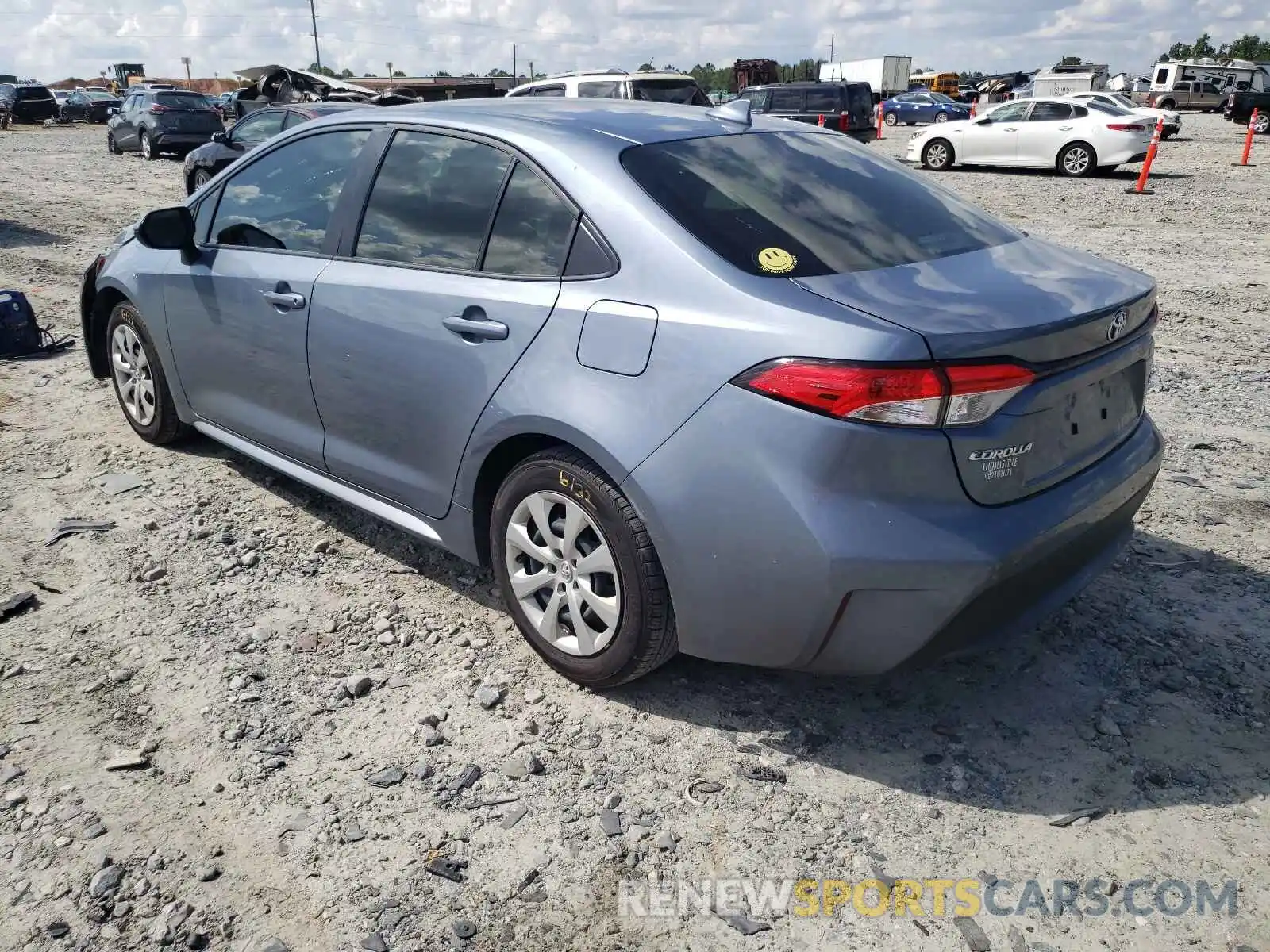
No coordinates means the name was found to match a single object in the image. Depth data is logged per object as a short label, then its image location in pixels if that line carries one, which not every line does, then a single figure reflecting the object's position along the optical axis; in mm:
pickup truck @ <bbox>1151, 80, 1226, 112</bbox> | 44281
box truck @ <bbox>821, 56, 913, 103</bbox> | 52000
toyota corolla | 2424
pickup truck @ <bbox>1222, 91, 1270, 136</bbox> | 30109
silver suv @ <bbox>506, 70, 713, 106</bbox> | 15711
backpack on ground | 6727
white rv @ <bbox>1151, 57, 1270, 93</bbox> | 43281
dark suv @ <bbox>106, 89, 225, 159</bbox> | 23453
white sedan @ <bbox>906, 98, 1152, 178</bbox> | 18078
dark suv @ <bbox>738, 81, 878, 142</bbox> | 22469
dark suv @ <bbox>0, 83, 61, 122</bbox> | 41000
